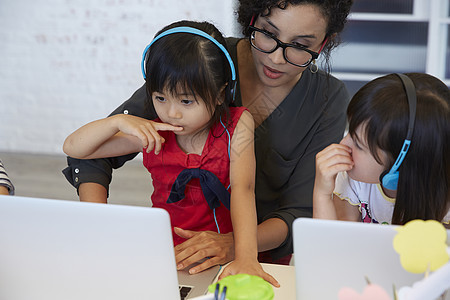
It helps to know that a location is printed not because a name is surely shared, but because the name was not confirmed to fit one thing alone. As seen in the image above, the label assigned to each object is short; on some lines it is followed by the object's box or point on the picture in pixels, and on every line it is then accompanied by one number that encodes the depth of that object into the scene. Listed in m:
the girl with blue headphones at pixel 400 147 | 1.31
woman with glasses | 1.51
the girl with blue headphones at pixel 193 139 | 1.42
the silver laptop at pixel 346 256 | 1.10
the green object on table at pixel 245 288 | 1.11
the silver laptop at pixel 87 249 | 1.15
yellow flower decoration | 1.03
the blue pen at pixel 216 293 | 1.07
